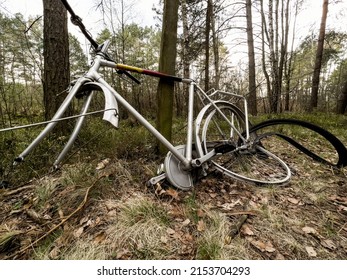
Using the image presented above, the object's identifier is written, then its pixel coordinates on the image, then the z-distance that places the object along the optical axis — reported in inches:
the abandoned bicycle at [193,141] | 55.6
